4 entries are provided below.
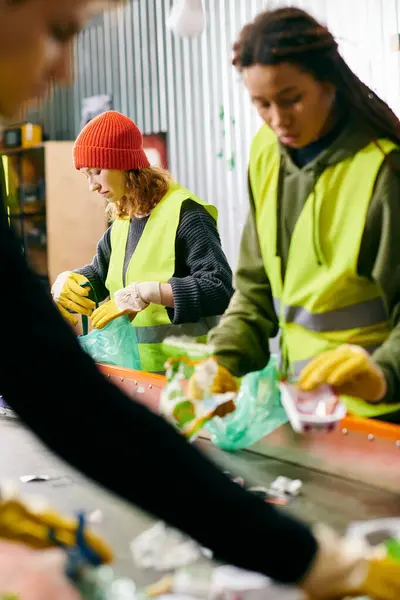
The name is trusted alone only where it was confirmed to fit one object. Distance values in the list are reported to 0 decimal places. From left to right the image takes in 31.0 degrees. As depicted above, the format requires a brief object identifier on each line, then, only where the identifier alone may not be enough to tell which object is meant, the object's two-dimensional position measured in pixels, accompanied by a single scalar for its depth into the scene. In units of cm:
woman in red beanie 199
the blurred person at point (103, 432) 71
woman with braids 130
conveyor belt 118
